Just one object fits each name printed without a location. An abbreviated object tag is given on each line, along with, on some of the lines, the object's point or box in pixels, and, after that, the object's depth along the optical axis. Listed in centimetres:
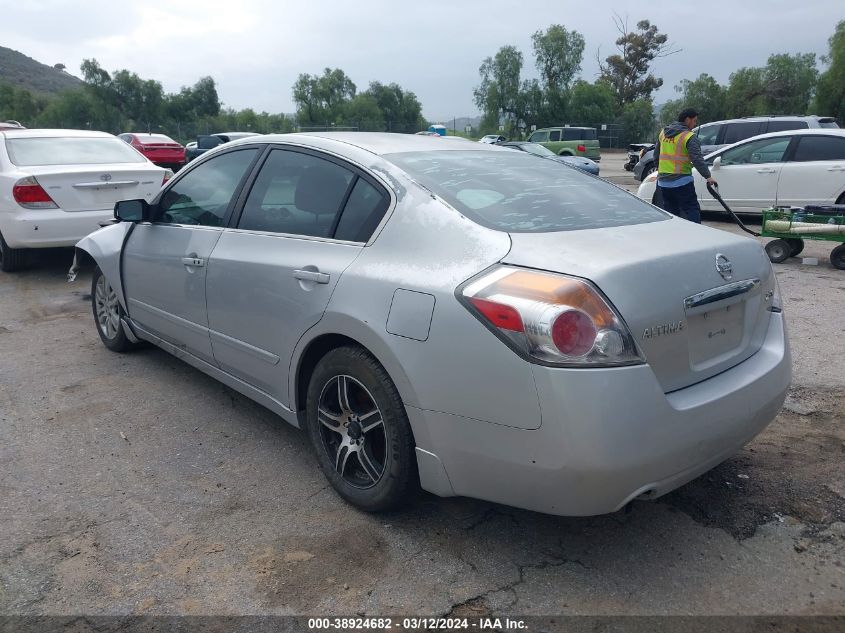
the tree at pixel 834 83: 4062
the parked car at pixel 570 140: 3054
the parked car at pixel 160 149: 1978
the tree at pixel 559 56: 6419
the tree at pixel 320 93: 5984
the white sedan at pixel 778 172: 1020
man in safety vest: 806
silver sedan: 224
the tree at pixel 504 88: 6322
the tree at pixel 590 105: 5956
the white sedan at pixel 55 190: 722
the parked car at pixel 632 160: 2851
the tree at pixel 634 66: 7331
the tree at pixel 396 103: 5815
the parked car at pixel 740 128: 1512
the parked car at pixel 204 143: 2269
